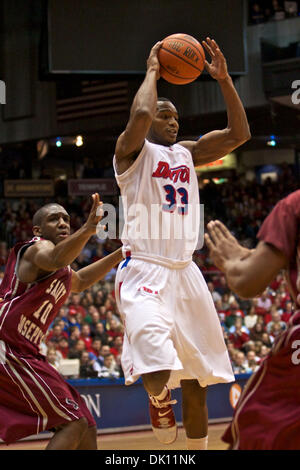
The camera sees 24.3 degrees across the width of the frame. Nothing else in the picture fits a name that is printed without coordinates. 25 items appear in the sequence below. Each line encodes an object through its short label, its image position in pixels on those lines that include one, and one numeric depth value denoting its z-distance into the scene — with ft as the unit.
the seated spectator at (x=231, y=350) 37.95
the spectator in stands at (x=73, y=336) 35.20
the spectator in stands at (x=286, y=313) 42.29
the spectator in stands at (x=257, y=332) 40.24
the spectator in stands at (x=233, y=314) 42.01
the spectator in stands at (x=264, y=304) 44.04
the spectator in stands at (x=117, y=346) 36.52
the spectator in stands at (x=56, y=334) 35.12
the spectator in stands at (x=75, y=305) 39.52
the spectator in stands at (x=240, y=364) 37.19
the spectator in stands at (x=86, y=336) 36.24
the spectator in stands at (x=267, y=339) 39.32
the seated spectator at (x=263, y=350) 38.68
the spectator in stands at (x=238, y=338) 39.99
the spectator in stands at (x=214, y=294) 45.75
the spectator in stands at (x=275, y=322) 40.96
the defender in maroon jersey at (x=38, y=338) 13.88
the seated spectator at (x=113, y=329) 38.06
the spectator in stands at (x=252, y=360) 37.68
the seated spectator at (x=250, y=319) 42.32
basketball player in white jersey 14.33
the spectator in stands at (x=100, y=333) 37.05
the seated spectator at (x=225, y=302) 44.11
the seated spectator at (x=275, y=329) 40.40
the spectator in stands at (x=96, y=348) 35.83
